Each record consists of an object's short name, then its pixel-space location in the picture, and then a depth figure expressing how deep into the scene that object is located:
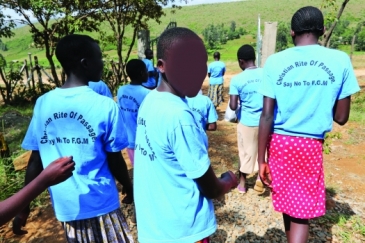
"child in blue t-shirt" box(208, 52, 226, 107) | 8.09
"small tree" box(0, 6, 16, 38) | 9.31
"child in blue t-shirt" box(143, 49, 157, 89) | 5.02
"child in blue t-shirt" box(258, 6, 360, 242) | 1.96
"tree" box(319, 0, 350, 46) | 5.37
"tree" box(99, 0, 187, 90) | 8.82
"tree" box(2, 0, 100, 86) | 7.84
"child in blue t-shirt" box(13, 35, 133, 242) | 1.65
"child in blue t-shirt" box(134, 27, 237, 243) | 1.29
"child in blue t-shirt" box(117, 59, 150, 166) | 3.20
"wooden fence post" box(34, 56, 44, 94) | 10.65
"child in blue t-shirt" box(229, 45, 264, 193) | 3.44
